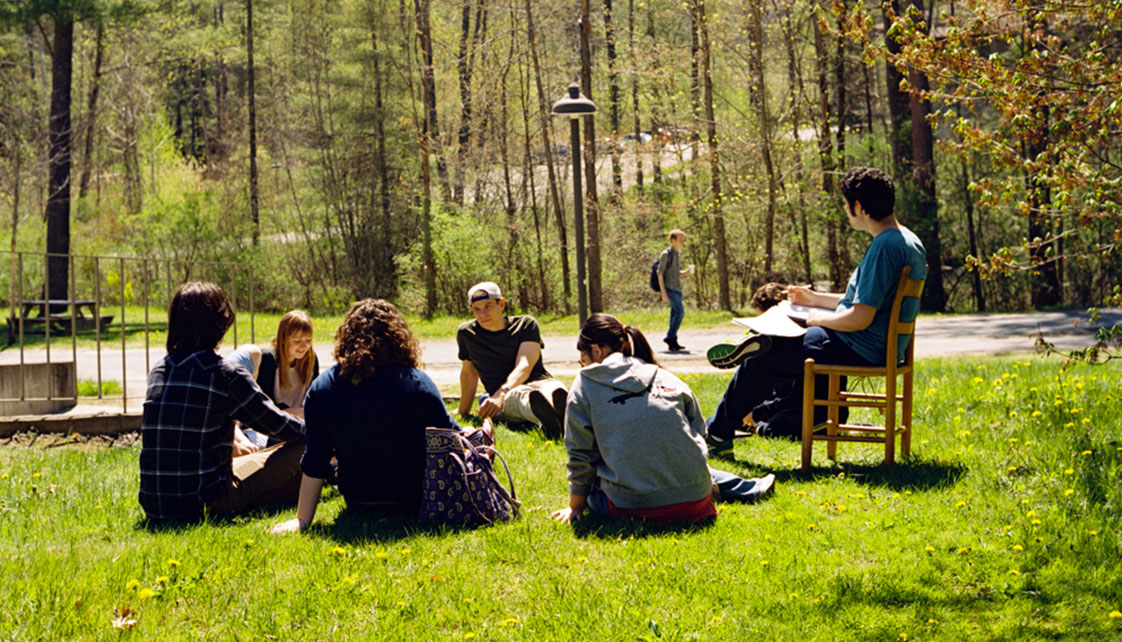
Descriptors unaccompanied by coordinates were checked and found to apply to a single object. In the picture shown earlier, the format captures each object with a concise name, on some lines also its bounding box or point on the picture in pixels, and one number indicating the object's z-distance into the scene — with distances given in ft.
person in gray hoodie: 16.37
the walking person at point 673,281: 50.93
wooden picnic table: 68.90
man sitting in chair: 19.70
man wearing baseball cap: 24.91
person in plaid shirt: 16.97
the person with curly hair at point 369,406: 16.63
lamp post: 39.06
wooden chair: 19.79
